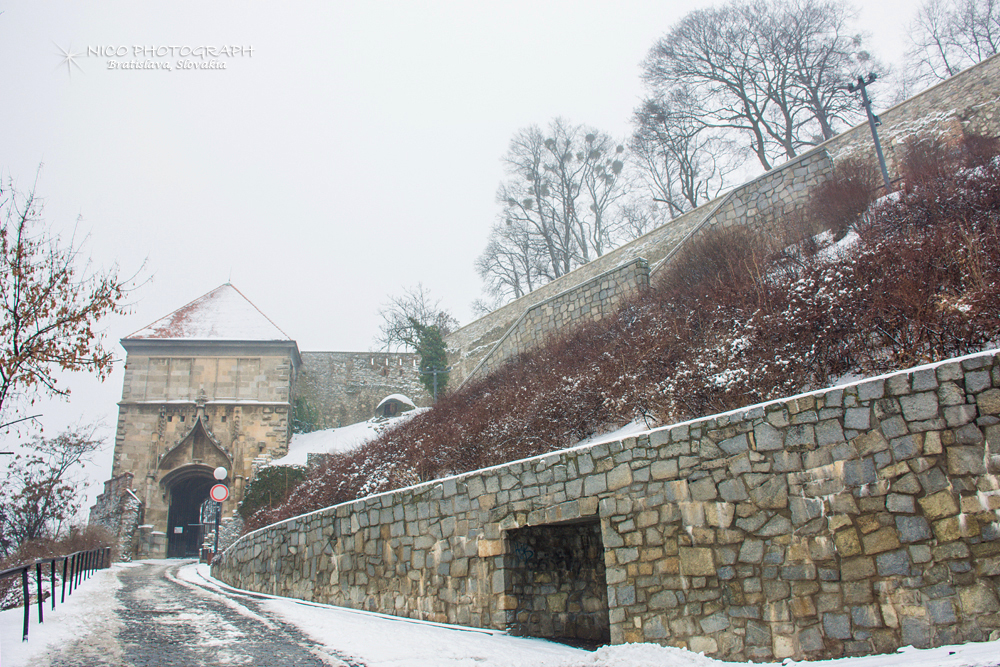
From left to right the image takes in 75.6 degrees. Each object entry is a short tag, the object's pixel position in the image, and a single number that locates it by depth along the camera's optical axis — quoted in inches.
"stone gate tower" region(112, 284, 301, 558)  968.9
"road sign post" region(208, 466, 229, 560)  676.9
